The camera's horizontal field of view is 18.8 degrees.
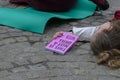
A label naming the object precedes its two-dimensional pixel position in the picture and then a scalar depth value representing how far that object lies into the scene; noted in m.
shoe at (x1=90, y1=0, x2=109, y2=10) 4.79
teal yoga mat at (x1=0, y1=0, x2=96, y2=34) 4.05
